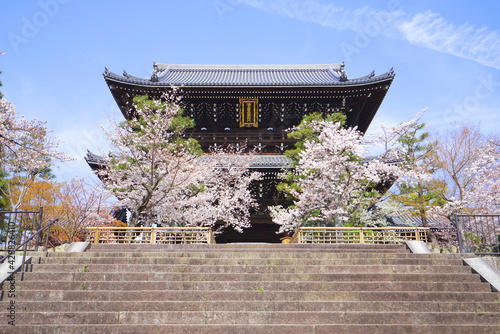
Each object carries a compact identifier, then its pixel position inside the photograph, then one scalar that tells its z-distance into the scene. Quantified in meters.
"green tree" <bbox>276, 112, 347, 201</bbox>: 14.64
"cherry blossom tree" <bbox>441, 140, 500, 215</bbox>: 16.41
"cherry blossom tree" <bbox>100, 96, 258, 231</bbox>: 13.19
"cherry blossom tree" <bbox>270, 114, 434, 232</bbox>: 13.56
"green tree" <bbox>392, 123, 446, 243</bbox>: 18.17
